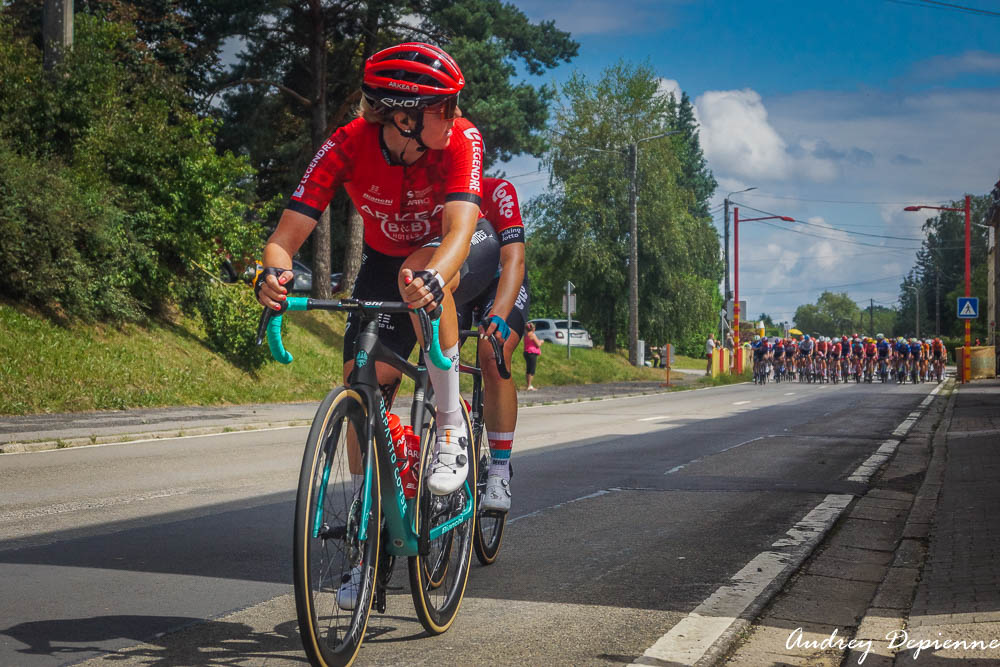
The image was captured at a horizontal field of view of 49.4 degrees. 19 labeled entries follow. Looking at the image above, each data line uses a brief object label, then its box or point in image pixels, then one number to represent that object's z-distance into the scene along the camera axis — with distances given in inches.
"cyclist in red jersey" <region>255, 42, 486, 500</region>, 156.3
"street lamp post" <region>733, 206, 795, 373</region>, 1873.3
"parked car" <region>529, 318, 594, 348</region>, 1914.4
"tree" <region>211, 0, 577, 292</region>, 1103.0
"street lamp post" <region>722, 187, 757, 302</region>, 1957.2
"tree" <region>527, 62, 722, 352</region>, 1867.6
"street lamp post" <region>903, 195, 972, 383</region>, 1520.7
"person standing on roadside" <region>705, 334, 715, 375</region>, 1706.4
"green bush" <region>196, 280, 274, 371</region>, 901.8
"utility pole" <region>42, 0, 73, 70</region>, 796.6
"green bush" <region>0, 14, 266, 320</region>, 733.3
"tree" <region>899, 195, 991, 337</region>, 5049.2
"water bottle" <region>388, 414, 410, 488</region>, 156.9
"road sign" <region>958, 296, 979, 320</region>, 1499.8
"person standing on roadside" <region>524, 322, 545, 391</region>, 1121.1
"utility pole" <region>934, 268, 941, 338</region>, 4447.6
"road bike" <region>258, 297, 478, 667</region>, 132.3
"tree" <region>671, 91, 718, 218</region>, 3811.5
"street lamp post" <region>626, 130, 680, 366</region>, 1579.7
